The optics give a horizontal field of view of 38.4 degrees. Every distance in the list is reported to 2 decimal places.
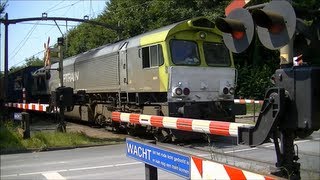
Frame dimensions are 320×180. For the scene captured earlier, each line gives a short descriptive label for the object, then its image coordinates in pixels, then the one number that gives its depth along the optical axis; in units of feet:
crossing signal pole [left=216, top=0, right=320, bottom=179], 12.24
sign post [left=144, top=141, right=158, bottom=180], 15.07
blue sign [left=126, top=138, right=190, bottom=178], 12.63
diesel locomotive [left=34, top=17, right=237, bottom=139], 42.75
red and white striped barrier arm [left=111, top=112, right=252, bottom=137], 21.34
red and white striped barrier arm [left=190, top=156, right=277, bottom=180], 10.09
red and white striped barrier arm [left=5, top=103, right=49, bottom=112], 52.89
